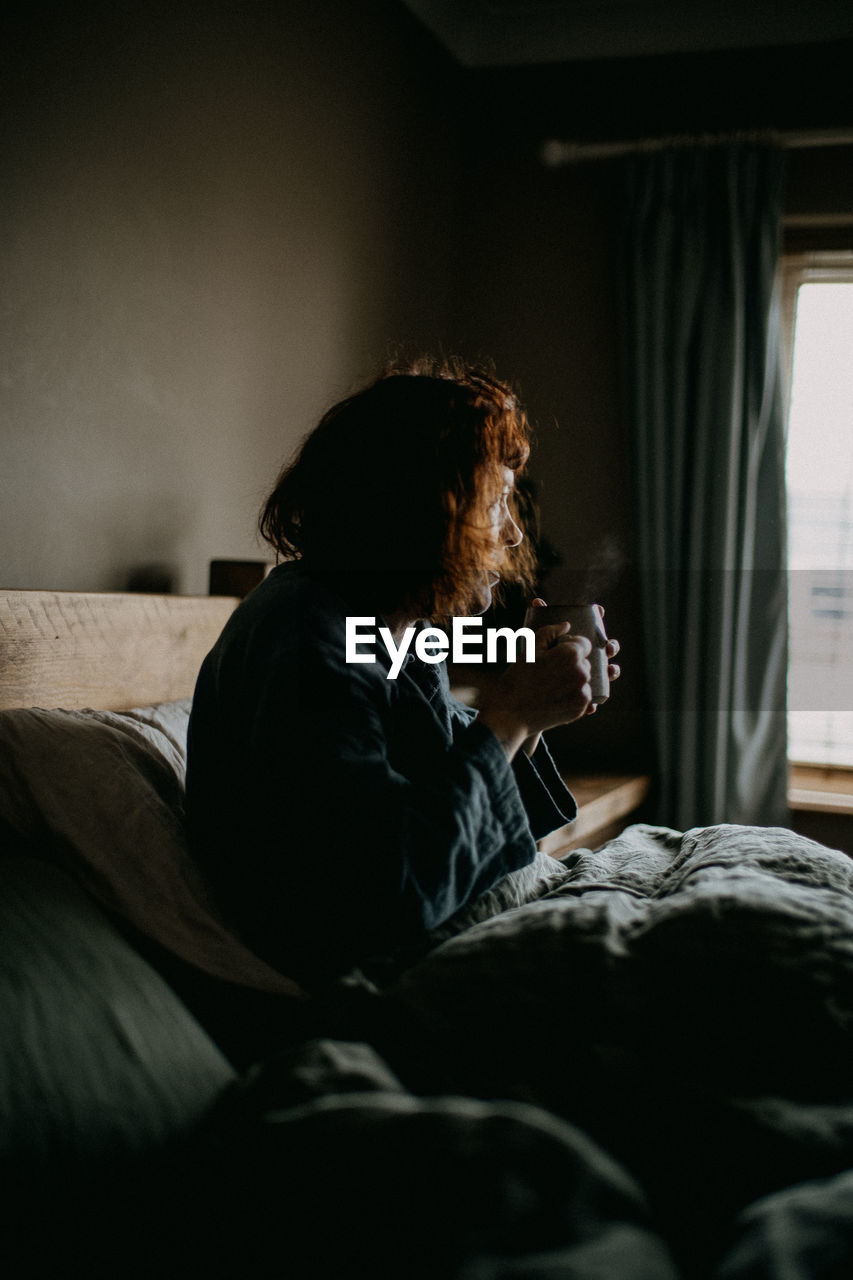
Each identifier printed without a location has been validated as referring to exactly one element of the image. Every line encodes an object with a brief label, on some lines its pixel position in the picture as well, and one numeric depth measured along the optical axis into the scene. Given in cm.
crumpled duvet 64
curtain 255
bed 54
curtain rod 250
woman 87
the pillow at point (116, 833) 95
